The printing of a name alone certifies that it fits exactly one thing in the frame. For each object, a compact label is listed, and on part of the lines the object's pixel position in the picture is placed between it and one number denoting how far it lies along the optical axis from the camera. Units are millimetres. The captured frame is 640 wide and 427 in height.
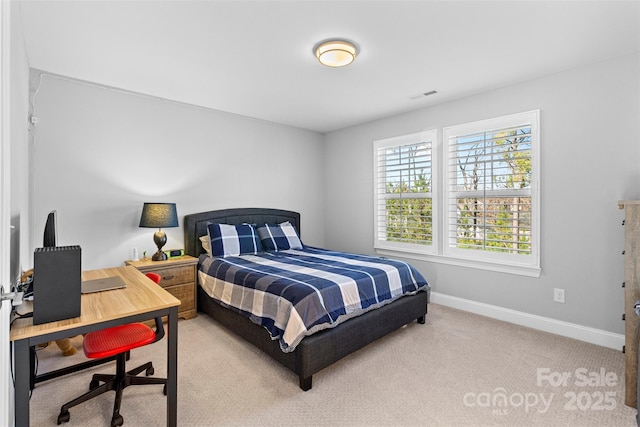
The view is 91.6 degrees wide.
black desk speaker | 1312
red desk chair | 1693
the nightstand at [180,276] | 3160
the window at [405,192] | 3941
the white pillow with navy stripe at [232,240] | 3561
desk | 1245
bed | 2119
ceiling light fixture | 2340
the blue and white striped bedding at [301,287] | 2186
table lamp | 3207
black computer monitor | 1592
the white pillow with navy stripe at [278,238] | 4016
